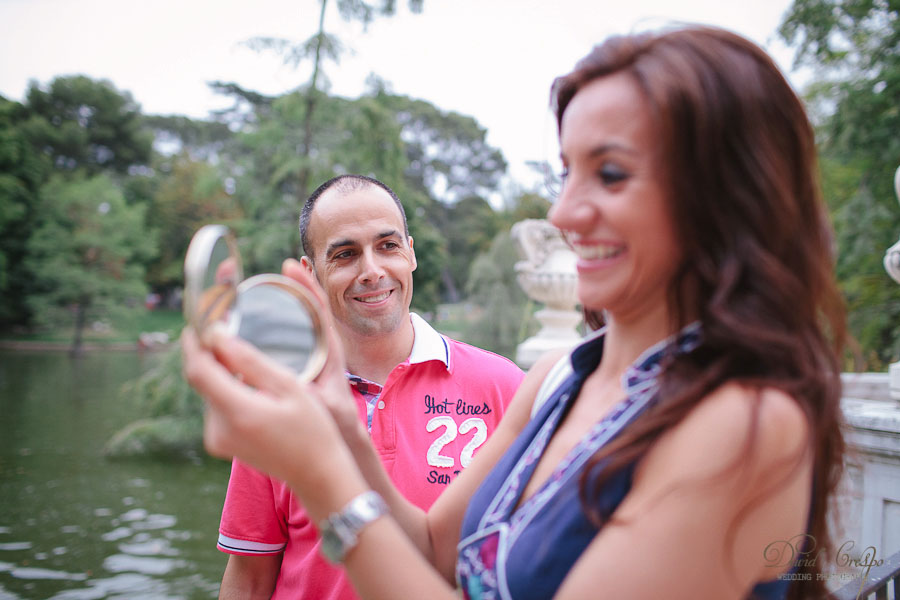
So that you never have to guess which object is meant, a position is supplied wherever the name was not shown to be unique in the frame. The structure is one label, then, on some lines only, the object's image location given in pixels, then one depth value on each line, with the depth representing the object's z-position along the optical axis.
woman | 0.95
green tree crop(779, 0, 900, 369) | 9.77
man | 2.21
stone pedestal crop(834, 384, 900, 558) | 2.86
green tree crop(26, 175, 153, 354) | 28.08
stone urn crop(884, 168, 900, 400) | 2.98
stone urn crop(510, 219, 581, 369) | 5.15
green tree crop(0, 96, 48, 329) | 28.16
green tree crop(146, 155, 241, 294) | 36.53
